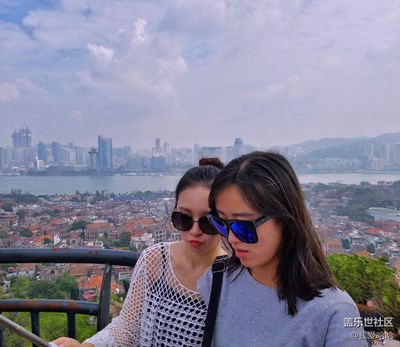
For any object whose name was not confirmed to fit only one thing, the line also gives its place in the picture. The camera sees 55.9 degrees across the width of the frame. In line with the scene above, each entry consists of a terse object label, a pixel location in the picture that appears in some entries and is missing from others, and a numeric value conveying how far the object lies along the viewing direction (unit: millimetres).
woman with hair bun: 1311
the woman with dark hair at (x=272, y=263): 992
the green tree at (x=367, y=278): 2508
